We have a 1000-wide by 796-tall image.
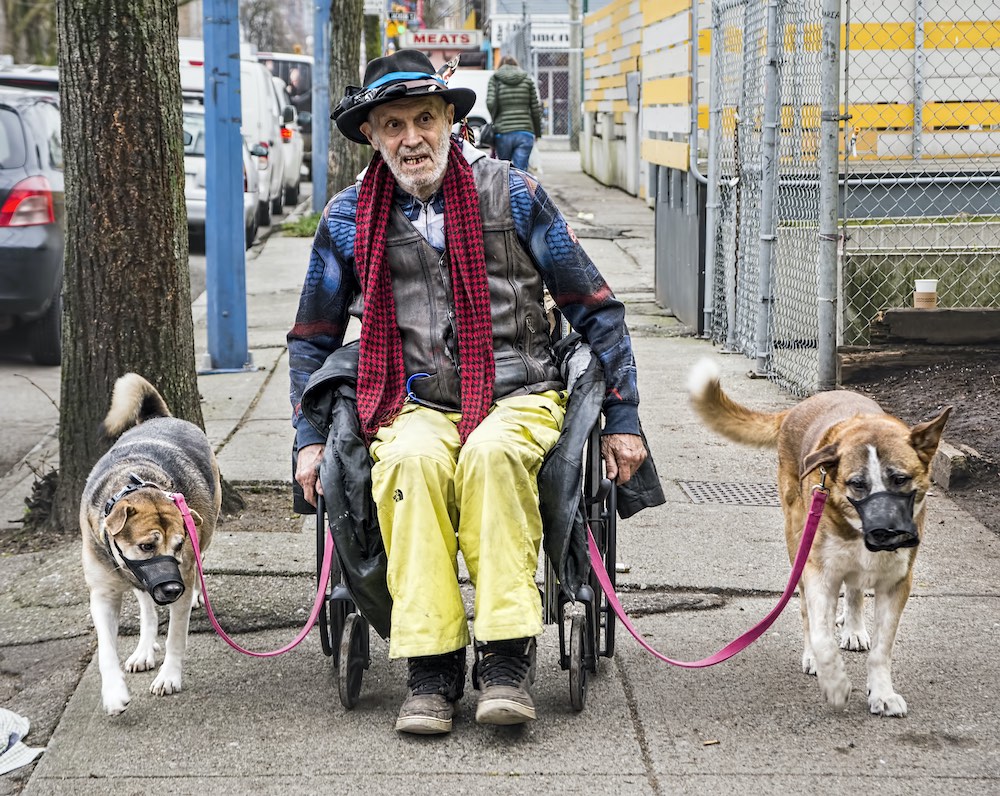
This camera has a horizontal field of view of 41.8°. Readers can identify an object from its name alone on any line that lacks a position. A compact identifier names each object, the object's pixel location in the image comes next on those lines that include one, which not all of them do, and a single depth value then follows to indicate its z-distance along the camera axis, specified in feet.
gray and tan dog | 11.38
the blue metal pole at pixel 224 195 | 26.99
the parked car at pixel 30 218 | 27.89
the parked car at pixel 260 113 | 54.95
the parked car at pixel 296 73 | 94.27
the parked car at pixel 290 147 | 64.03
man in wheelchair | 11.17
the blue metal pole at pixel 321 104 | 62.44
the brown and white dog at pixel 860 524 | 10.91
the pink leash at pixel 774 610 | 11.58
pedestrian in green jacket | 55.98
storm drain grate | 18.44
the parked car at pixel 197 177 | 45.09
